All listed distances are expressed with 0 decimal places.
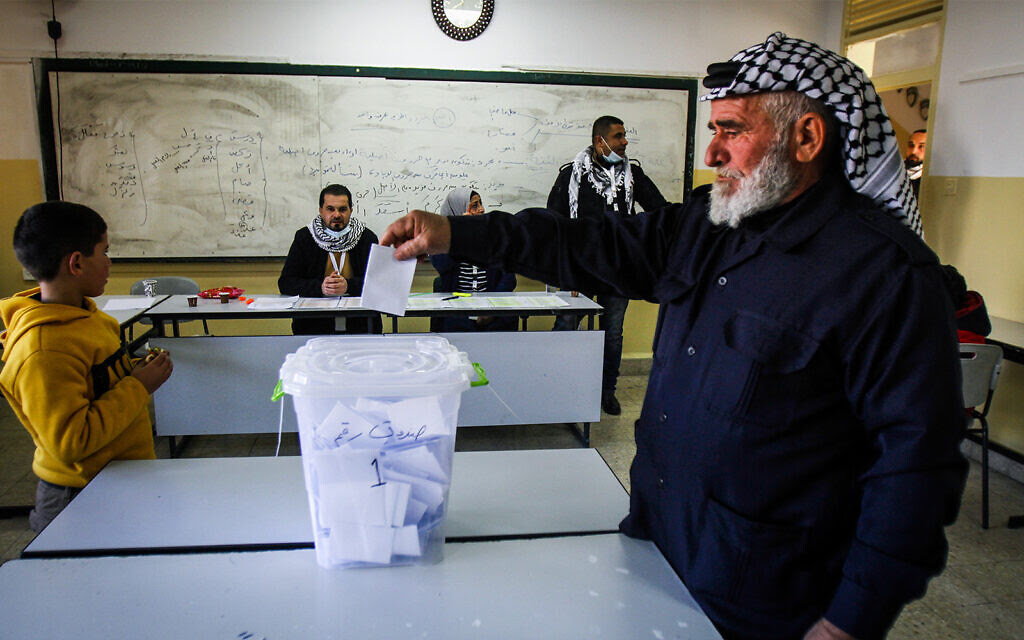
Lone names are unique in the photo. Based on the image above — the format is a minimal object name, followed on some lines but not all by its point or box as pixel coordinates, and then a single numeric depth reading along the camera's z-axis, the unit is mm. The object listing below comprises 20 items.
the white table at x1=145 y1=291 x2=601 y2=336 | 3123
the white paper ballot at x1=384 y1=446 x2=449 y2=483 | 917
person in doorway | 4087
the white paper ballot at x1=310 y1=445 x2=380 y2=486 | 900
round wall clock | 4375
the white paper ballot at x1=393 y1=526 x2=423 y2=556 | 972
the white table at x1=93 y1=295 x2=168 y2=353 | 2875
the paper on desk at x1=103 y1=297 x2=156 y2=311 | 3172
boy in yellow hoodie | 1409
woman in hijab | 3762
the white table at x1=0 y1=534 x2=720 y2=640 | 870
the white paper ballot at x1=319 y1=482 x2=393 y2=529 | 910
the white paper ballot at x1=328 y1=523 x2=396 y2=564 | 958
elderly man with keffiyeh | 841
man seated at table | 3553
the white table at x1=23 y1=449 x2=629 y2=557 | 1102
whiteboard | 4270
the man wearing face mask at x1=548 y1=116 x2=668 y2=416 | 4047
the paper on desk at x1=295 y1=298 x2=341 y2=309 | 3189
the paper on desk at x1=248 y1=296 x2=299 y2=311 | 3203
